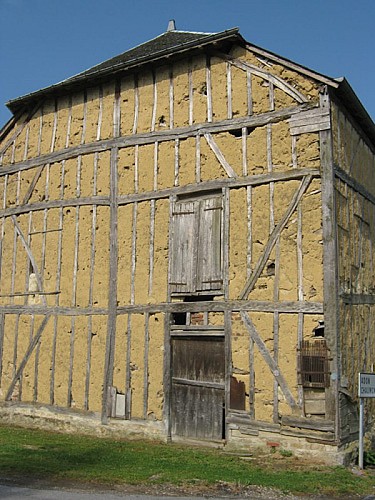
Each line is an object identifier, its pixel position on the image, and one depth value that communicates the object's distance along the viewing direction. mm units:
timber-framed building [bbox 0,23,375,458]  10172
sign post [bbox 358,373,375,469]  9426
